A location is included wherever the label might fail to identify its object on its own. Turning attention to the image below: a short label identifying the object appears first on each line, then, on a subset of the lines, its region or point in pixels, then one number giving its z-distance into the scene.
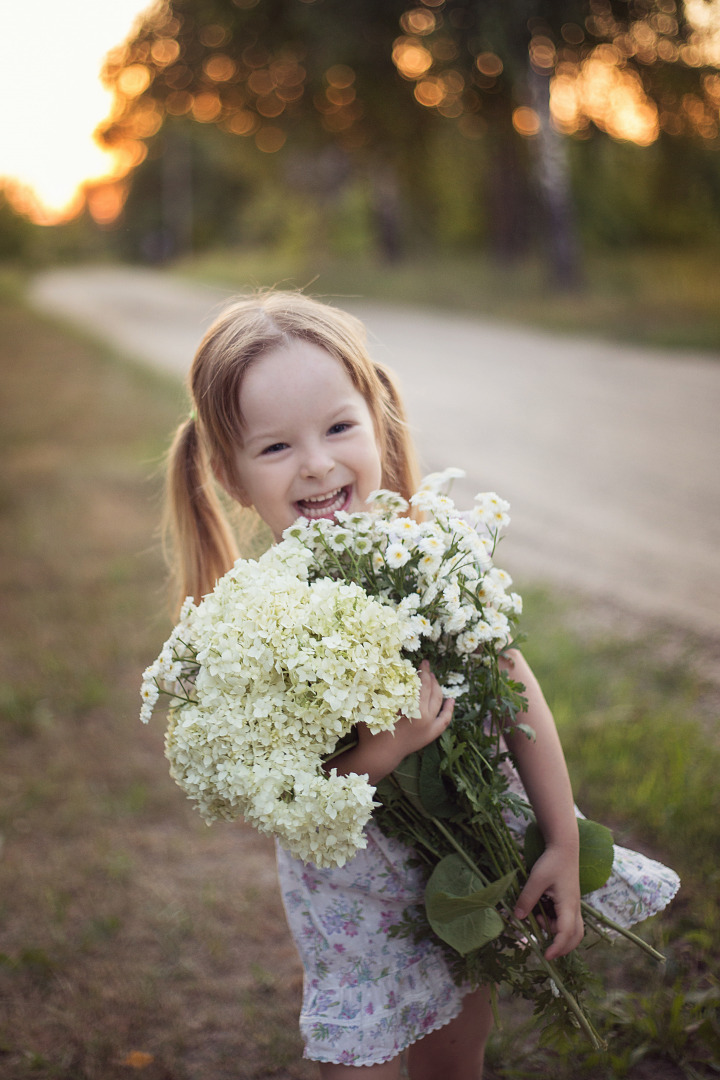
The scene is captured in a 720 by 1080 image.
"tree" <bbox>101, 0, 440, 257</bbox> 15.28
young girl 1.76
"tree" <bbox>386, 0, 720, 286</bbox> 12.91
